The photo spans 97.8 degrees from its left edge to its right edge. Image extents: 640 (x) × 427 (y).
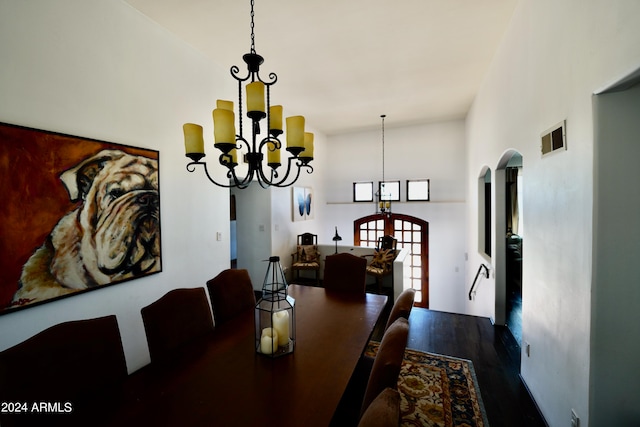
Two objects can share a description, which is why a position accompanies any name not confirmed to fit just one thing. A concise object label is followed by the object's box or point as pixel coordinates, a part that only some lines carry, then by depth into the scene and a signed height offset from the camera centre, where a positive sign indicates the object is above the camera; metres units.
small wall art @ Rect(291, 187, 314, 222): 5.77 +0.11
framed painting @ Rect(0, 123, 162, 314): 1.72 -0.02
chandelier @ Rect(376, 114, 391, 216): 6.83 +0.32
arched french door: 6.63 -0.75
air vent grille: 1.67 +0.43
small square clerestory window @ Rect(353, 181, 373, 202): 7.12 +0.43
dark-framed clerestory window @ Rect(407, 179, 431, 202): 6.62 +0.42
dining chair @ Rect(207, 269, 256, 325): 2.12 -0.68
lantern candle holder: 1.49 -0.63
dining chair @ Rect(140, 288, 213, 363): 1.62 -0.70
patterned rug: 2.02 -1.53
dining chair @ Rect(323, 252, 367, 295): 2.75 -0.65
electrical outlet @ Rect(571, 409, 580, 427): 1.51 -1.18
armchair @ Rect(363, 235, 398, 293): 4.80 -1.00
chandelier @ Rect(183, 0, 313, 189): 1.69 +0.50
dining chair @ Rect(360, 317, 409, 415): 1.14 -0.65
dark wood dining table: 1.07 -0.79
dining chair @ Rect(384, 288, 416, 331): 1.66 -0.60
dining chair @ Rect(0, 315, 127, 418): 1.11 -0.68
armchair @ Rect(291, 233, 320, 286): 5.34 -0.97
